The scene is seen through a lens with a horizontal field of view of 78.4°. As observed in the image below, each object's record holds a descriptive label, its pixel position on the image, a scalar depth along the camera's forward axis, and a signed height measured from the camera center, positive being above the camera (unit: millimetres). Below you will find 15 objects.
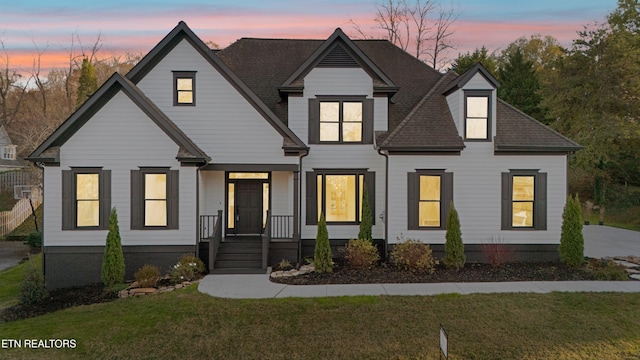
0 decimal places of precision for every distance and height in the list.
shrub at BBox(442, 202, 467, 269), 12117 -2090
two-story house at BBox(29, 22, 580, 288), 11859 +360
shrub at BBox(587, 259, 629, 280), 10898 -2612
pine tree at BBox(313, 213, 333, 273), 11602 -2253
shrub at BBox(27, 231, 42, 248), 20516 -3522
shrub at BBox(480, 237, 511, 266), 12469 -2408
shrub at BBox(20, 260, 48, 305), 10016 -2937
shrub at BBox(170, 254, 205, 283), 11070 -2737
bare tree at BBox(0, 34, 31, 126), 41969 +9447
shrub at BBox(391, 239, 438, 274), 11656 -2438
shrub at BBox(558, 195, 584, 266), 12117 -1810
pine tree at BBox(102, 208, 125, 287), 11023 -2401
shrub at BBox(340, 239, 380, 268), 12133 -2405
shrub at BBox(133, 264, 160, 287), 10297 -2755
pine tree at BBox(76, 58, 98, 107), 32275 +7835
